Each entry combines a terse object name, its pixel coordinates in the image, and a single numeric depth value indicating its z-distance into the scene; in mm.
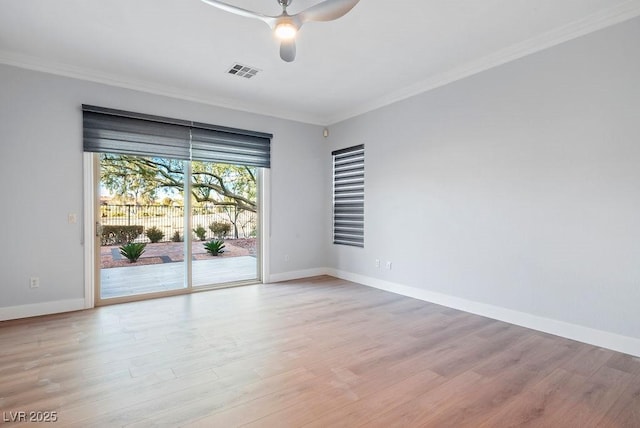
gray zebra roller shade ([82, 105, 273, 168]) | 3902
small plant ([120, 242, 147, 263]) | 4316
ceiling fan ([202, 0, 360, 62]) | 2186
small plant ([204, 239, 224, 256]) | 5005
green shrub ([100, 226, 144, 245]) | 4094
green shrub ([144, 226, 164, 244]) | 4414
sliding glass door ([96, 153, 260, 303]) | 4180
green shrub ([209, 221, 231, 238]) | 4965
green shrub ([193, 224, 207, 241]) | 4726
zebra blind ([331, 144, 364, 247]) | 5238
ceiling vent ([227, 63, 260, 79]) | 3697
